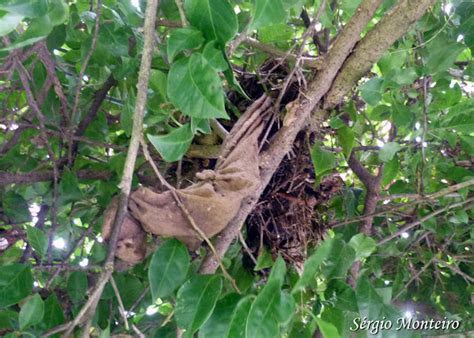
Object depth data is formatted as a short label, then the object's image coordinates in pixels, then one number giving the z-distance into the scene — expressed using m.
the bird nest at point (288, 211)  1.06
